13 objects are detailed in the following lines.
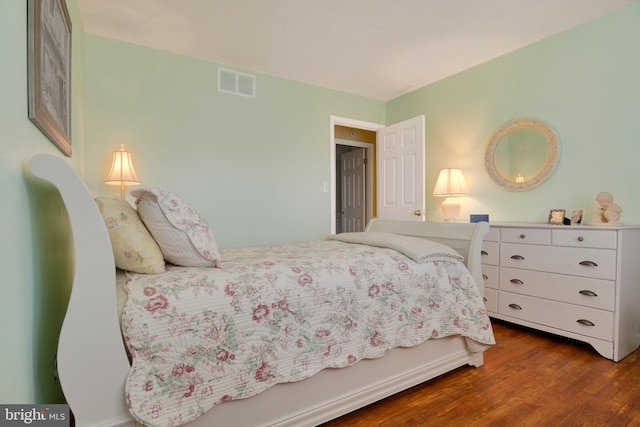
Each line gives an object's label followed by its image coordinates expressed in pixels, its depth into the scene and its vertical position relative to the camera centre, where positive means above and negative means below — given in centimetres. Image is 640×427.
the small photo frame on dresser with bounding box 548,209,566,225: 250 -6
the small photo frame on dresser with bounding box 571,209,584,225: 244 -6
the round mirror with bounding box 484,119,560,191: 277 +52
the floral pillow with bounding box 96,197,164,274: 121 -13
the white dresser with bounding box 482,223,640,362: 207 -53
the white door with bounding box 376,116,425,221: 376 +50
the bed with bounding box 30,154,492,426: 96 -56
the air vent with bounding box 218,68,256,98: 328 +136
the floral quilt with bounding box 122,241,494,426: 105 -46
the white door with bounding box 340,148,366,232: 542 +34
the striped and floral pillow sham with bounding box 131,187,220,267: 129 -8
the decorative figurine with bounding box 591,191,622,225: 224 -2
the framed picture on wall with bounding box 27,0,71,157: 106 +58
